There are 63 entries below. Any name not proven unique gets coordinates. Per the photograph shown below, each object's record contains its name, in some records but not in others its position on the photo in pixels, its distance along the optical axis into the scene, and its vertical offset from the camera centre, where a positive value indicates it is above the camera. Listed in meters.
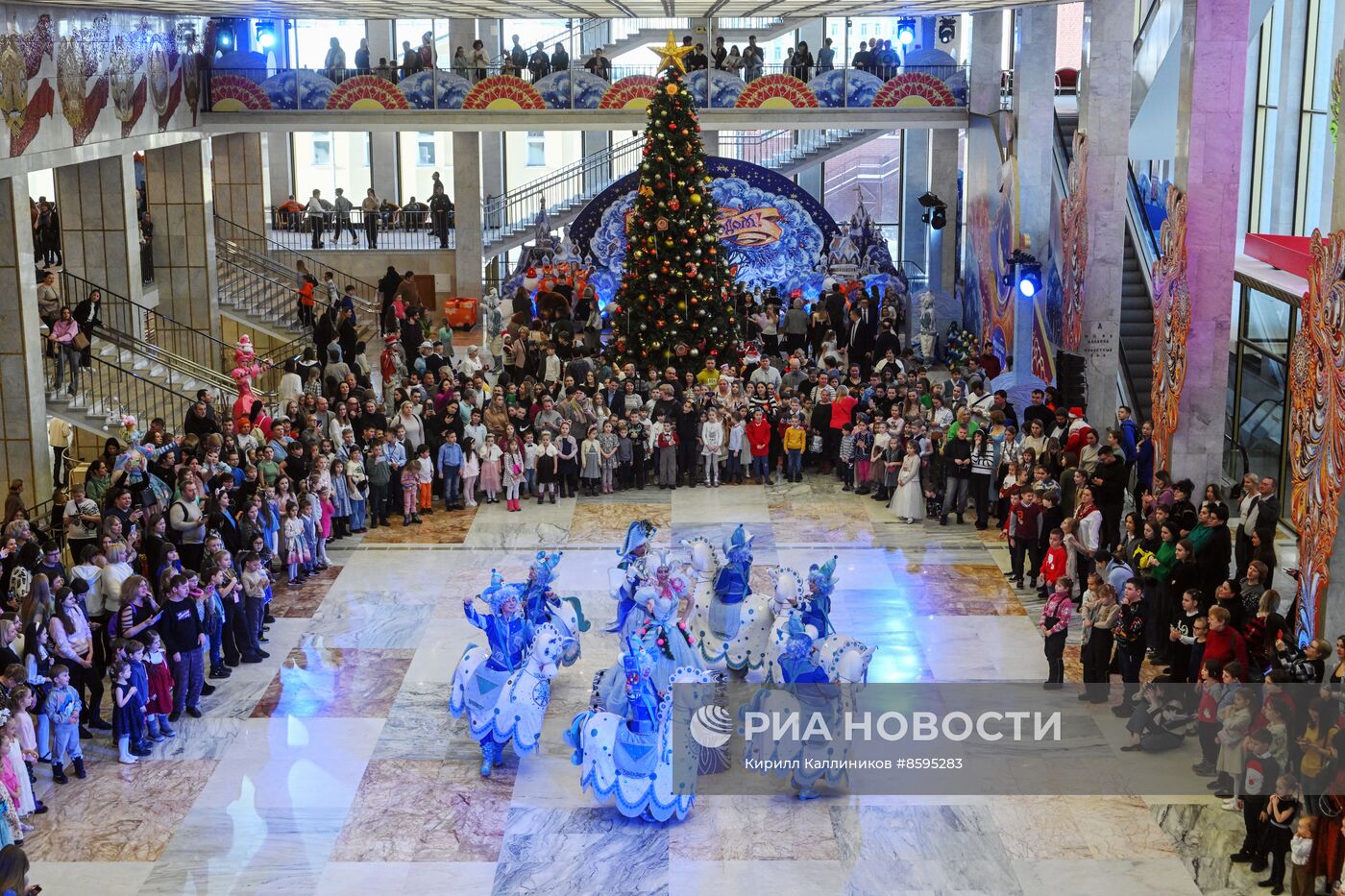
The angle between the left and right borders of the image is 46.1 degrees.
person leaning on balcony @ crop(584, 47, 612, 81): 29.59 +1.76
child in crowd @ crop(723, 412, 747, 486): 20.78 -3.63
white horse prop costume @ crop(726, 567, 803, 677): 13.43 -3.95
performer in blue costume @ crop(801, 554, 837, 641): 13.26 -3.68
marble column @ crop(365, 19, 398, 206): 36.75 +0.02
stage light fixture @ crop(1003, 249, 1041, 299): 23.67 -1.70
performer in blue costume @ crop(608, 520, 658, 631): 13.77 -3.50
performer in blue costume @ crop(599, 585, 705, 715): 11.94 -3.74
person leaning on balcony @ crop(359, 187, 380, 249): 33.41 -1.16
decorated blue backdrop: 28.97 -1.22
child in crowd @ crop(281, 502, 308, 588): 16.69 -3.95
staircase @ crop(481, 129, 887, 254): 32.75 -0.24
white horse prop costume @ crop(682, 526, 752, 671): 14.66 -4.00
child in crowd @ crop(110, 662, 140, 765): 12.62 -4.39
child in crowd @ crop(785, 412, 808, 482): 20.75 -3.74
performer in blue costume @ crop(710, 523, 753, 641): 14.68 -3.95
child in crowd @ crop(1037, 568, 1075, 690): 13.62 -3.92
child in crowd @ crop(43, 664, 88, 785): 12.08 -4.26
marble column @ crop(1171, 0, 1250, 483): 16.64 -0.44
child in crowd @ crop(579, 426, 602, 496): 20.20 -3.78
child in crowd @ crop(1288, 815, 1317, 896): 9.99 -4.40
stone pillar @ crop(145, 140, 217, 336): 27.22 -1.18
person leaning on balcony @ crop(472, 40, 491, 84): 30.22 +1.96
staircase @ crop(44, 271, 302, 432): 21.05 -3.00
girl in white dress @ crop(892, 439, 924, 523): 19.05 -3.96
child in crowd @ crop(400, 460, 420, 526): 19.14 -3.90
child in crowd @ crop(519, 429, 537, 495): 19.98 -3.71
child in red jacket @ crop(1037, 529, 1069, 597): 15.07 -3.78
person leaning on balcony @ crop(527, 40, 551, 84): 29.12 +1.73
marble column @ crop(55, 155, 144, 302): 24.31 -0.96
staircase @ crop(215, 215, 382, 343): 28.89 -2.28
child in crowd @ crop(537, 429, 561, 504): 19.91 -3.75
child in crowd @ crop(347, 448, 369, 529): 18.56 -3.80
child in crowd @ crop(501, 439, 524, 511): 19.70 -3.82
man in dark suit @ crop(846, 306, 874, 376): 25.61 -2.95
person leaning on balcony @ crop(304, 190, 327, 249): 33.06 -1.12
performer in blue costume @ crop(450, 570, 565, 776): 12.20 -4.00
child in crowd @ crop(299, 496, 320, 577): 16.92 -3.95
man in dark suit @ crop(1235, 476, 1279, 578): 14.18 -3.18
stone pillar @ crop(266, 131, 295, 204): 35.88 -0.06
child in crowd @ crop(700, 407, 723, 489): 20.59 -3.57
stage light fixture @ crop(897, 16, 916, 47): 34.56 +2.78
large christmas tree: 23.77 -1.30
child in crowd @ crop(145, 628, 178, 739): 12.92 -4.24
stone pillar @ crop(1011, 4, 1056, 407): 24.14 +0.36
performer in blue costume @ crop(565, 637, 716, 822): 11.45 -4.26
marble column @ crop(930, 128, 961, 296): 32.56 -0.85
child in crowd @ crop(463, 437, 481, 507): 19.73 -3.80
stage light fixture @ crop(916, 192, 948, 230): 29.75 -1.06
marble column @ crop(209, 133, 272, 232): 31.30 -0.37
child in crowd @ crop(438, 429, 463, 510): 19.56 -3.76
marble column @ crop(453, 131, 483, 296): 32.12 -0.92
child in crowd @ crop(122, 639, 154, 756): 12.62 -4.19
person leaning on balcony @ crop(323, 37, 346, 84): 30.43 +2.05
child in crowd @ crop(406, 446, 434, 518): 19.28 -3.84
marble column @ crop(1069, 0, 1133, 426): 20.36 -0.38
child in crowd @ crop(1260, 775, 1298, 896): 10.38 -4.37
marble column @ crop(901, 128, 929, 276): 35.88 -0.77
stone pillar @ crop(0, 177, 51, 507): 19.62 -2.61
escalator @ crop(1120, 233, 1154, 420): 22.56 -2.53
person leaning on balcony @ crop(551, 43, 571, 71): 29.09 +1.80
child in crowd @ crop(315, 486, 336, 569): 17.52 -3.95
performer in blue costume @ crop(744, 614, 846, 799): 11.78 -4.07
